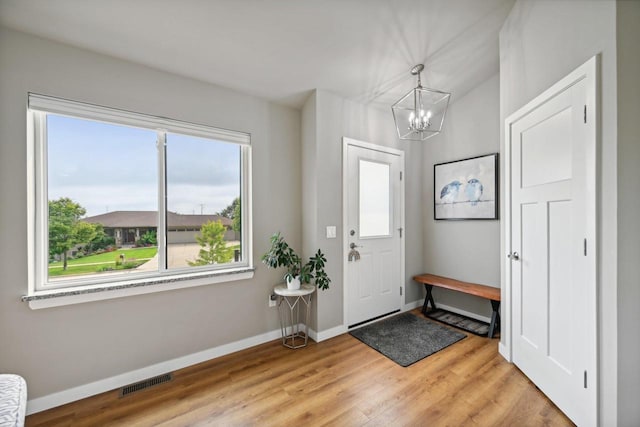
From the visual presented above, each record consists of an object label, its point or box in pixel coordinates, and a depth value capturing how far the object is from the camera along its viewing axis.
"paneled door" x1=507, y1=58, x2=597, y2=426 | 1.46
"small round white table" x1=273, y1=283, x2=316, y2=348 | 2.66
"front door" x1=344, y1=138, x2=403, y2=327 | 2.97
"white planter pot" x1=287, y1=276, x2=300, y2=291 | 2.54
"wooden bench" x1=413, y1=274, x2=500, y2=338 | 2.73
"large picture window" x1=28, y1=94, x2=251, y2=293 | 1.84
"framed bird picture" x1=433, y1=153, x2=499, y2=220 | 3.01
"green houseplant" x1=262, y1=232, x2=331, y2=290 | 2.46
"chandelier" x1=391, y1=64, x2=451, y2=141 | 3.18
